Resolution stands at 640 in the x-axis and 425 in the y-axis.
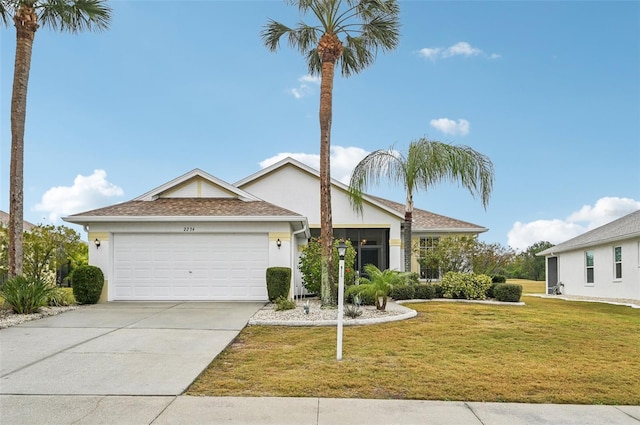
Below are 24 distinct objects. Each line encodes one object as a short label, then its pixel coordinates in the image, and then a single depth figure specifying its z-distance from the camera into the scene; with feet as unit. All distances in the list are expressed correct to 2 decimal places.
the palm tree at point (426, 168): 59.11
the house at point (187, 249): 52.42
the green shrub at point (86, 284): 50.14
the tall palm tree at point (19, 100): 45.68
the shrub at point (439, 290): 59.88
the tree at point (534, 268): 175.83
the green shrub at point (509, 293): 57.16
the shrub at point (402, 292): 56.39
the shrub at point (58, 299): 47.32
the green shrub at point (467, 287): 58.70
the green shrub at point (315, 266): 53.93
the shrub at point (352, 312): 39.55
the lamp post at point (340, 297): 25.70
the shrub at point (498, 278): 65.67
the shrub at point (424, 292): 58.39
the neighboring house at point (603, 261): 64.90
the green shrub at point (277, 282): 50.03
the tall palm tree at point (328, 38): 45.29
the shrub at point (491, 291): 59.64
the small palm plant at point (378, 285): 43.55
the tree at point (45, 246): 50.61
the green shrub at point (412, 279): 56.11
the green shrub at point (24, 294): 41.50
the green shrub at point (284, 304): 44.11
